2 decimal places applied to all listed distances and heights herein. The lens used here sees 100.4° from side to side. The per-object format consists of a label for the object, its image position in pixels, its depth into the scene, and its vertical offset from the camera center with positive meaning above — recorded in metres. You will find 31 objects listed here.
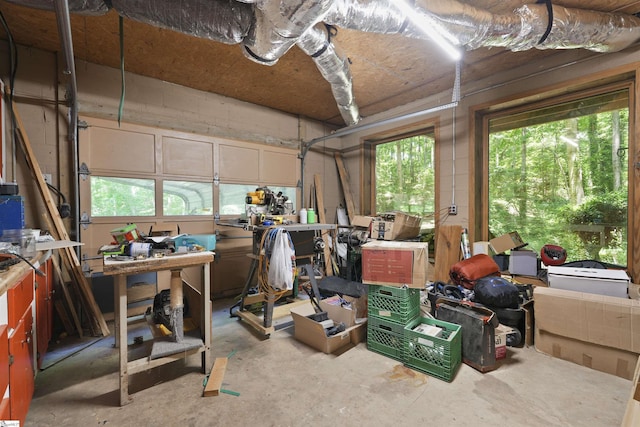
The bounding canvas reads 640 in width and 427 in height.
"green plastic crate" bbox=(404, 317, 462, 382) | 1.88 -1.04
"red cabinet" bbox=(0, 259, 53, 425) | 1.18 -0.70
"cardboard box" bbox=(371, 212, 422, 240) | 3.69 -0.25
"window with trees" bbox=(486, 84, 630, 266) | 2.66 +0.39
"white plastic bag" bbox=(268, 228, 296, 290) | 2.38 -0.49
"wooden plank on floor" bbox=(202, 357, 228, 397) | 1.75 -1.17
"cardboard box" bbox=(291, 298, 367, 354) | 2.28 -1.05
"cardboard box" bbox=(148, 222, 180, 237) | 2.74 -0.17
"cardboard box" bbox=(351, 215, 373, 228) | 4.21 -0.17
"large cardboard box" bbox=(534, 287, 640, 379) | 1.91 -0.92
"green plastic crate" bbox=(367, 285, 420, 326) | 2.13 -0.78
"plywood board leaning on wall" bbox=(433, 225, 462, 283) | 3.52 -0.54
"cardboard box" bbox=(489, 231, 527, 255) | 3.07 -0.39
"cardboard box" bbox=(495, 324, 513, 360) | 2.11 -1.05
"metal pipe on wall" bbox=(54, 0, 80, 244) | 1.58 +1.14
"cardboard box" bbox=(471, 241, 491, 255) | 3.26 -0.48
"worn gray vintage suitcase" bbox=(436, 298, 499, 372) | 1.99 -0.97
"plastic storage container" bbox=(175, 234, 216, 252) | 1.97 -0.25
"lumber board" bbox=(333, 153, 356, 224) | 4.98 +0.45
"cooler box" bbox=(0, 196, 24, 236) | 1.79 +0.01
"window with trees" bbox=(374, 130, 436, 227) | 4.09 +0.59
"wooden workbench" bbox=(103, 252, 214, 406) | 1.61 -0.48
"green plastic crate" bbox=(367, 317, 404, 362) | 2.15 -1.07
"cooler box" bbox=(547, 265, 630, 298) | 2.17 -0.61
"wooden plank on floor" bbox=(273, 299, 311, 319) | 2.85 -1.09
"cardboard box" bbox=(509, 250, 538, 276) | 2.88 -0.59
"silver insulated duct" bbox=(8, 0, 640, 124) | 1.79 +1.43
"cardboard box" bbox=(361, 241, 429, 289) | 2.15 -0.45
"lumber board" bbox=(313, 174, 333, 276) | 4.47 -0.14
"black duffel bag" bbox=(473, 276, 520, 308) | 2.36 -0.76
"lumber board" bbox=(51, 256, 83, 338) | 2.54 -0.83
